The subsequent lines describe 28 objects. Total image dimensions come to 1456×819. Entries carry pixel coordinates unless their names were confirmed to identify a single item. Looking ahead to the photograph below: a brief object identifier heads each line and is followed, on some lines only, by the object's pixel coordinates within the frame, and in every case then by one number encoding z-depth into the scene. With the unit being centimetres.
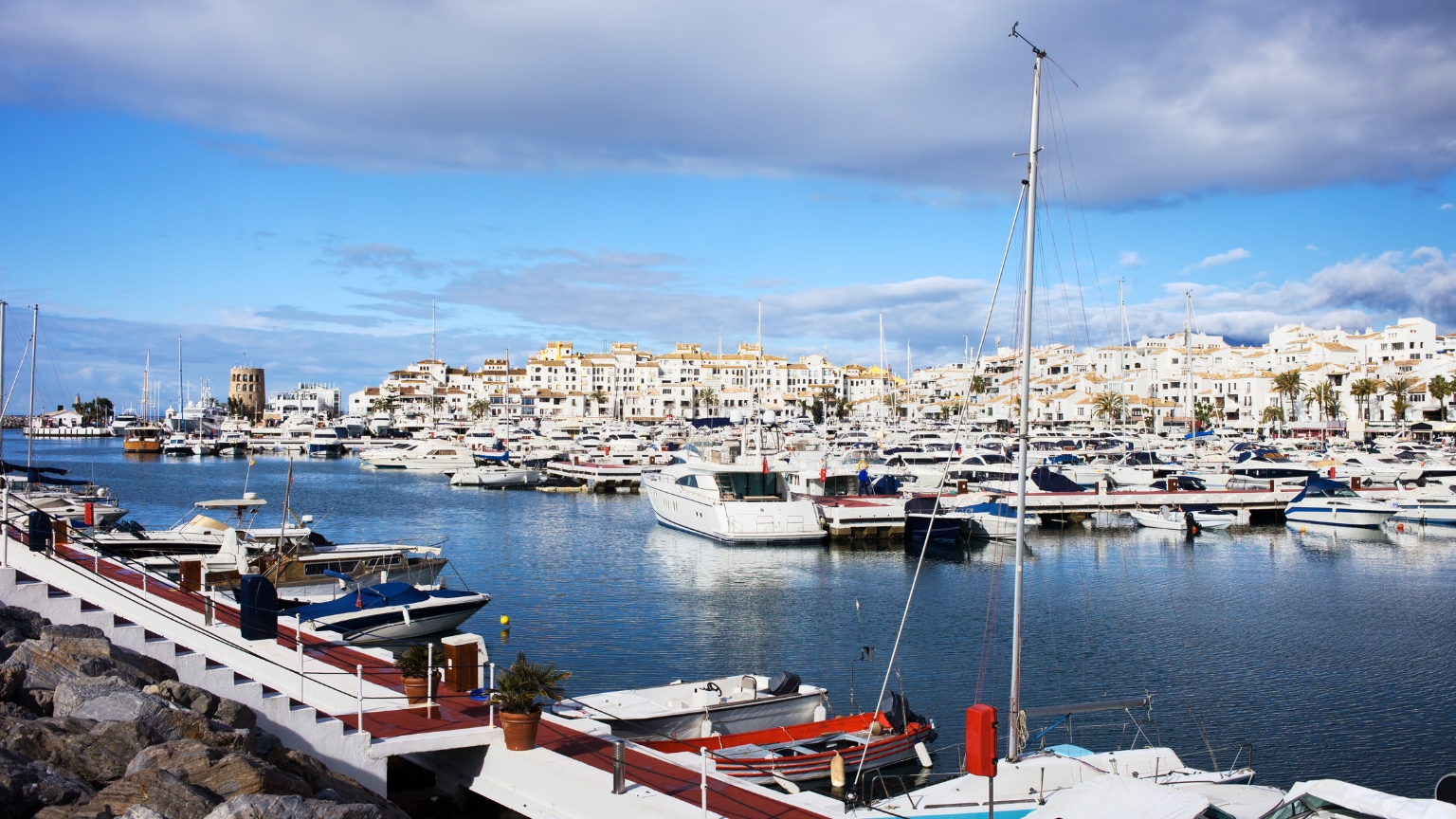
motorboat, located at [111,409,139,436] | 15025
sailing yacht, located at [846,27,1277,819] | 1179
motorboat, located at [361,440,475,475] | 8188
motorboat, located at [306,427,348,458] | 10838
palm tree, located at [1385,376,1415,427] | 10075
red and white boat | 1387
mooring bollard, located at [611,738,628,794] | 1017
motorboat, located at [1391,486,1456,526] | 4684
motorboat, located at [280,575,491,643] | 2066
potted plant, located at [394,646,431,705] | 1274
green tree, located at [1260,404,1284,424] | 10325
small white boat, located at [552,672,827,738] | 1505
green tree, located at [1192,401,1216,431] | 10638
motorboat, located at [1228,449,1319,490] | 5531
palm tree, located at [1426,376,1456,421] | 9600
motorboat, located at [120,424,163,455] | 10806
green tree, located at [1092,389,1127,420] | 10222
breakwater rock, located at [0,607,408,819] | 863
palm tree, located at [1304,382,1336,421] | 10400
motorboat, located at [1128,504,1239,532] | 4551
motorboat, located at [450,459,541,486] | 6925
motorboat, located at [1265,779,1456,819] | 984
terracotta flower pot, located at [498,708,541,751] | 1120
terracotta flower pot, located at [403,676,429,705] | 1273
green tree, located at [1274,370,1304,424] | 10481
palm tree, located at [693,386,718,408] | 15900
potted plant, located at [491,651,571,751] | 1116
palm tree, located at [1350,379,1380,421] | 10212
